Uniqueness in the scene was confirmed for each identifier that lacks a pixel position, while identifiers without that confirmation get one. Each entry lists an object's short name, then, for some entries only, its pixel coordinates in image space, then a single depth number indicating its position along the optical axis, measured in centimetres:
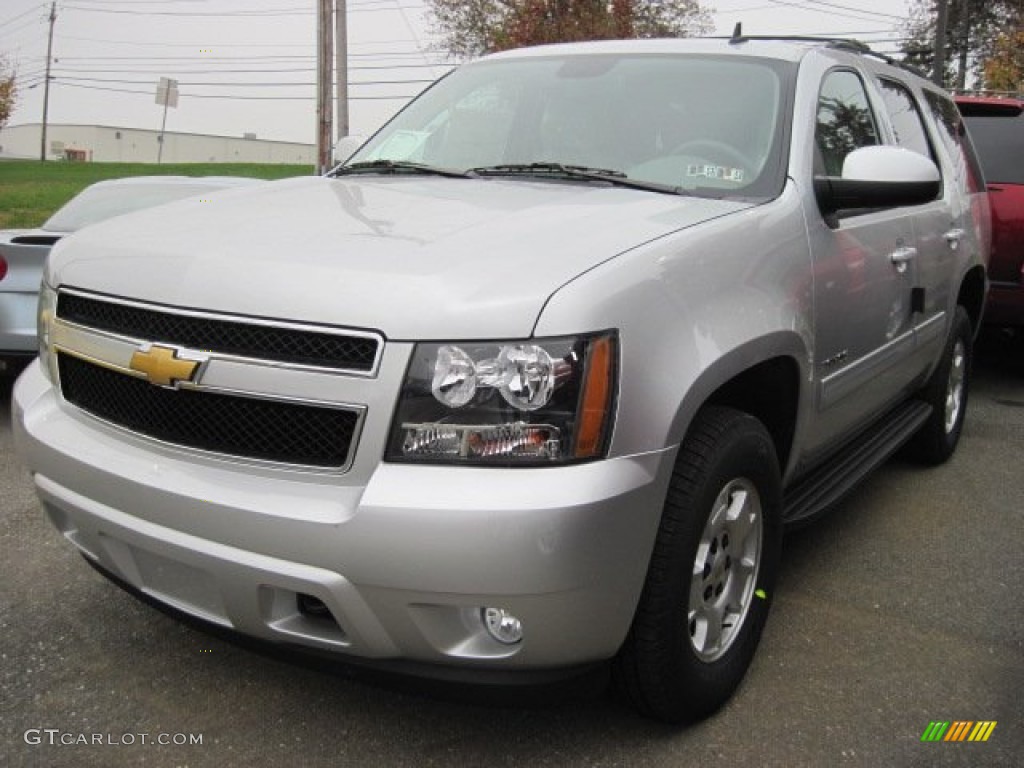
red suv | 637
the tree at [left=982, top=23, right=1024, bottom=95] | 2208
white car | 514
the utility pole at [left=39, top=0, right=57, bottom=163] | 6918
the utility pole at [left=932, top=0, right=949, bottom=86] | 1889
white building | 10488
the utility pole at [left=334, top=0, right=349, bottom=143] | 1870
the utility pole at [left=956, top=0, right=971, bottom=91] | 3035
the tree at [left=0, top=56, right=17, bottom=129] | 4744
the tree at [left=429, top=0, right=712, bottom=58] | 2917
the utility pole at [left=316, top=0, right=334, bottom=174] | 1817
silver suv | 196
